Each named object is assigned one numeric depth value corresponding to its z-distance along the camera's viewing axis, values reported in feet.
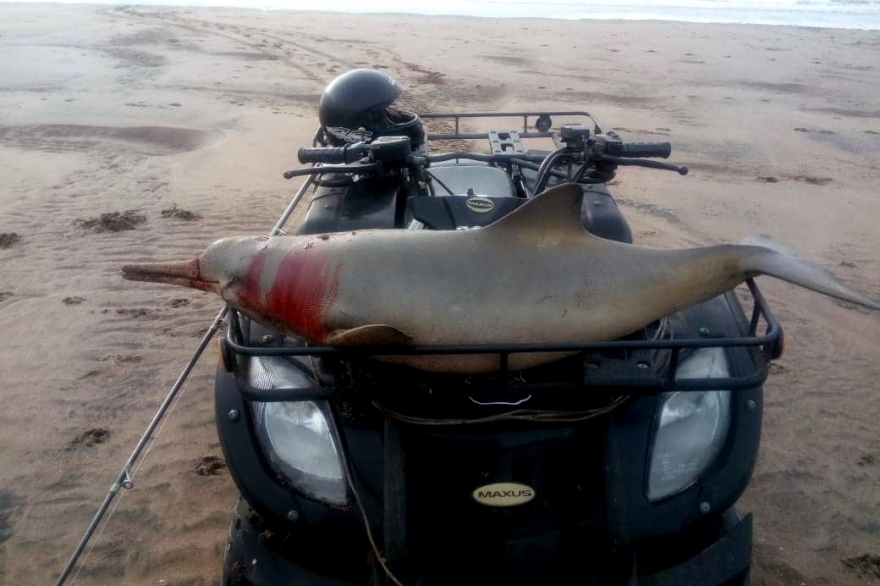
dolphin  6.37
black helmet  12.32
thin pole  8.86
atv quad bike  6.77
